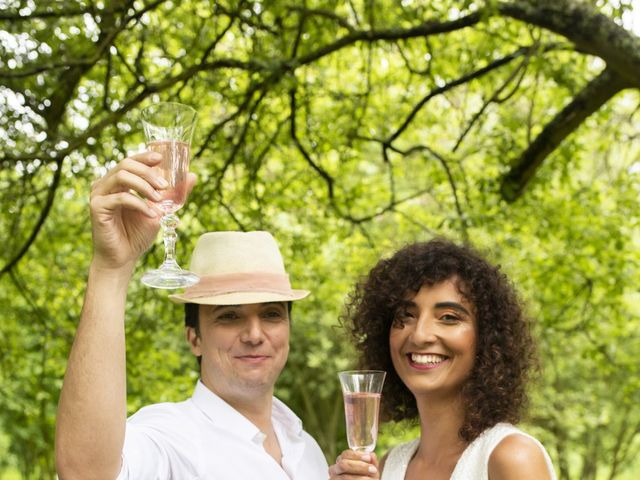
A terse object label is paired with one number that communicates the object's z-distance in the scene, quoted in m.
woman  3.18
